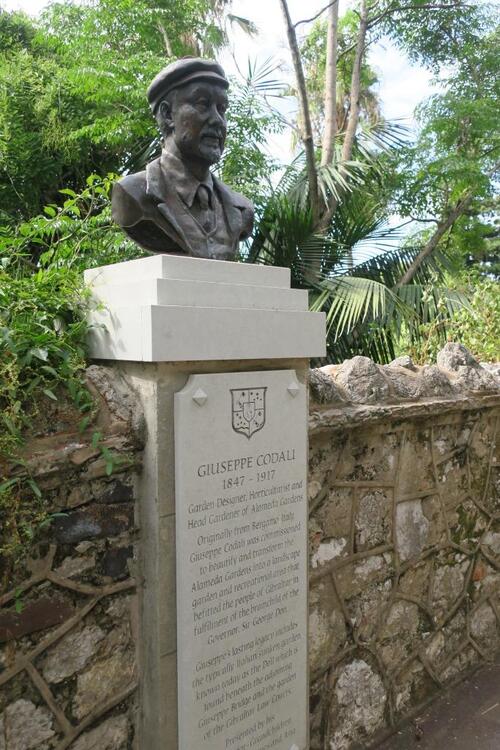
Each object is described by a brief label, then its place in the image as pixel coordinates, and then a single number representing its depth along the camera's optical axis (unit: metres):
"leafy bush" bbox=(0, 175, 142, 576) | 1.56
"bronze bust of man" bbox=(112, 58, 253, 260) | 2.01
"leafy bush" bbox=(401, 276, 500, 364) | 4.28
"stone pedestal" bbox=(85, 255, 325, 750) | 1.74
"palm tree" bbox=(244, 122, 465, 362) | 5.38
